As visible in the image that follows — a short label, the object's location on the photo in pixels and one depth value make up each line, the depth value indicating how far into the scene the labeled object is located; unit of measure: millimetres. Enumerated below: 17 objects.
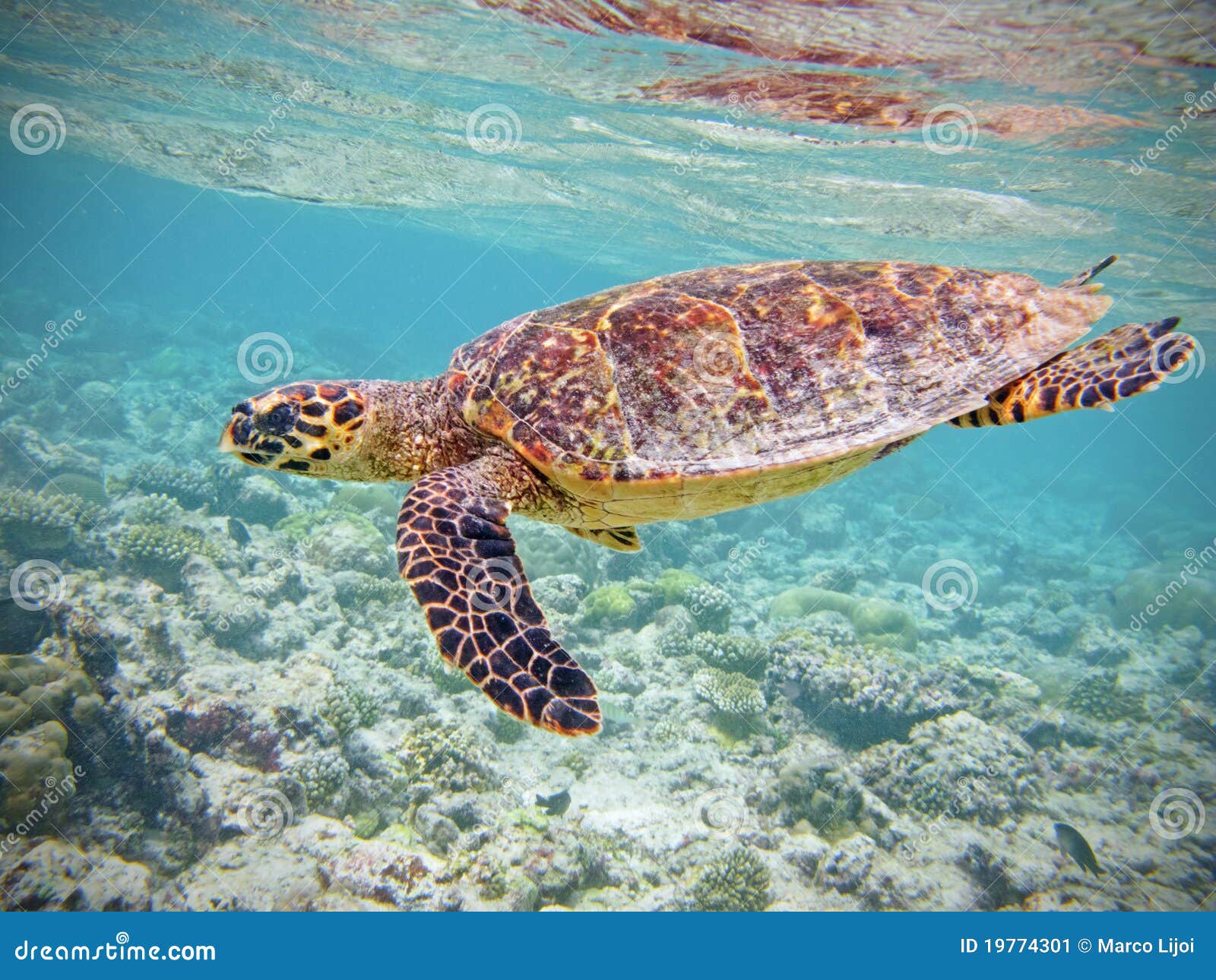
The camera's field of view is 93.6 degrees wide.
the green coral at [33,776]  4414
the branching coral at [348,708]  6113
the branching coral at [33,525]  8336
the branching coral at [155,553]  8469
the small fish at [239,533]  10132
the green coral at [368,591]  9039
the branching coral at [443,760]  5918
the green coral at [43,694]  4742
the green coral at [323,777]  5391
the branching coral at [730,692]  7680
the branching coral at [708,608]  10180
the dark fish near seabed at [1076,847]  6039
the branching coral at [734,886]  5109
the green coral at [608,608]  9781
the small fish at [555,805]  5969
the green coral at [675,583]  10469
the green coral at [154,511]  9773
